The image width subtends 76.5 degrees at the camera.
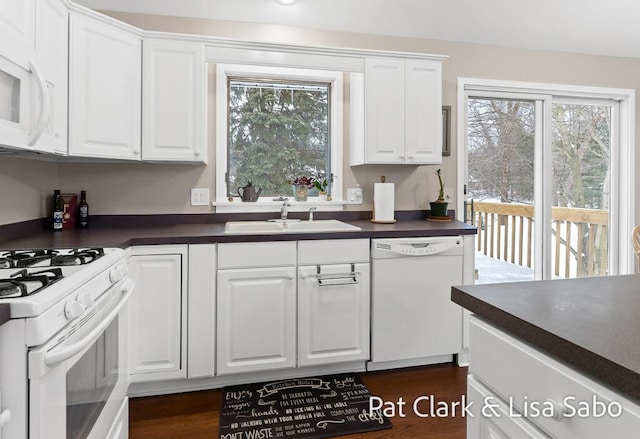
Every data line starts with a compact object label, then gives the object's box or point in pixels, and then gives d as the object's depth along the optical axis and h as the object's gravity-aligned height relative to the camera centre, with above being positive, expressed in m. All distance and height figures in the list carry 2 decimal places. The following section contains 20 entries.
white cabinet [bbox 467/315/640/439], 0.63 -0.32
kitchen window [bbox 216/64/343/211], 2.91 +0.66
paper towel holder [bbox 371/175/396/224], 2.89 +0.00
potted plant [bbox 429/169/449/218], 3.06 +0.09
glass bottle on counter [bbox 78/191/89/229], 2.59 +0.01
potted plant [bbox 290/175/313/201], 2.98 +0.23
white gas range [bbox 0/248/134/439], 0.96 -0.34
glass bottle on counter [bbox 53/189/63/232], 2.43 +0.02
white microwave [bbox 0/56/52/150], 1.42 +0.41
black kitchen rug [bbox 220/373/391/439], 1.94 -1.00
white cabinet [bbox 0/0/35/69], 1.42 +0.70
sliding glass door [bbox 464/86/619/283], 3.38 +0.32
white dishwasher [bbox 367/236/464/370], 2.48 -0.50
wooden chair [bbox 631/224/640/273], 2.56 -0.12
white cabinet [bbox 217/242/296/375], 2.27 -0.50
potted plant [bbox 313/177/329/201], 3.05 +0.23
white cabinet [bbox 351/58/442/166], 2.81 +0.75
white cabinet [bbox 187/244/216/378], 2.22 -0.52
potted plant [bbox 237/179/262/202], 2.90 +0.18
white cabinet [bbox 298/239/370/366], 2.37 -0.49
